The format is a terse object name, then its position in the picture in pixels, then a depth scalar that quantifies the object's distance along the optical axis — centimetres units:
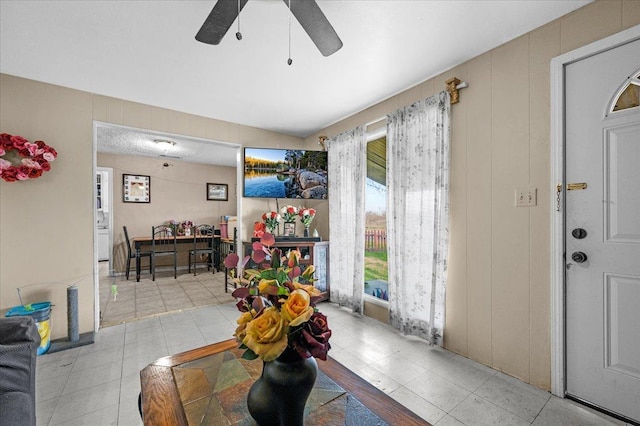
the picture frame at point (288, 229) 375
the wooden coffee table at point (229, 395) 91
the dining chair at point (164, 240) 521
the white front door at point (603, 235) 150
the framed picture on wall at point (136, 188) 549
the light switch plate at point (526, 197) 184
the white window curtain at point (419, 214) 232
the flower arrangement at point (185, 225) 592
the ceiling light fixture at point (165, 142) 444
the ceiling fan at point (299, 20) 136
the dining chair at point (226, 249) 427
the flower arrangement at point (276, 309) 76
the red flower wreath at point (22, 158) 229
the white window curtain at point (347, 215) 316
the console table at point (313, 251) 343
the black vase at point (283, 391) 81
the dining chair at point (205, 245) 553
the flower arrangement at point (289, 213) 365
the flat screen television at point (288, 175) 362
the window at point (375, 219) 332
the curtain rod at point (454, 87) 221
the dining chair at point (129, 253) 493
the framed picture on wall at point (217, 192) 642
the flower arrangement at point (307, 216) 363
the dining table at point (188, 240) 510
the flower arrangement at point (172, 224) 545
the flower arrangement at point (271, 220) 358
